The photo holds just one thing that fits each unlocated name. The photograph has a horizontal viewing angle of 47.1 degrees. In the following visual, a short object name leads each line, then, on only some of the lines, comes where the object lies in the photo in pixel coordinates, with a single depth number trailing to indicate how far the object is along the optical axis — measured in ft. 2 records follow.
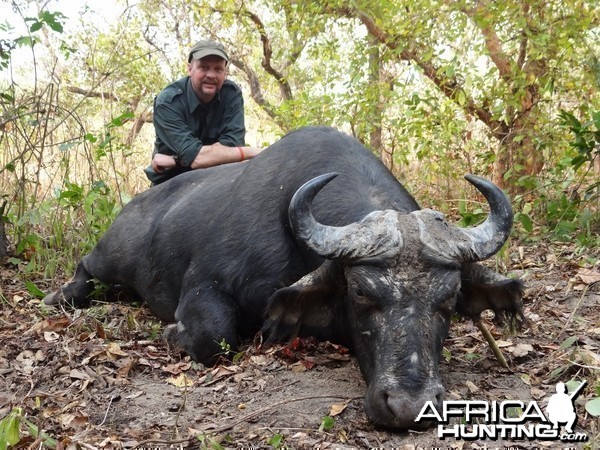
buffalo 11.30
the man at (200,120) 22.91
